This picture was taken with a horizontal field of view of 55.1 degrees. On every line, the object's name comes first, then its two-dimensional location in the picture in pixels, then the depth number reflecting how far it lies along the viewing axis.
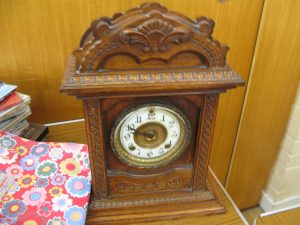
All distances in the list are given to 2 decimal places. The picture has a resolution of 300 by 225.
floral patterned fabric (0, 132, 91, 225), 0.62
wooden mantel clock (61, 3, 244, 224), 0.53
